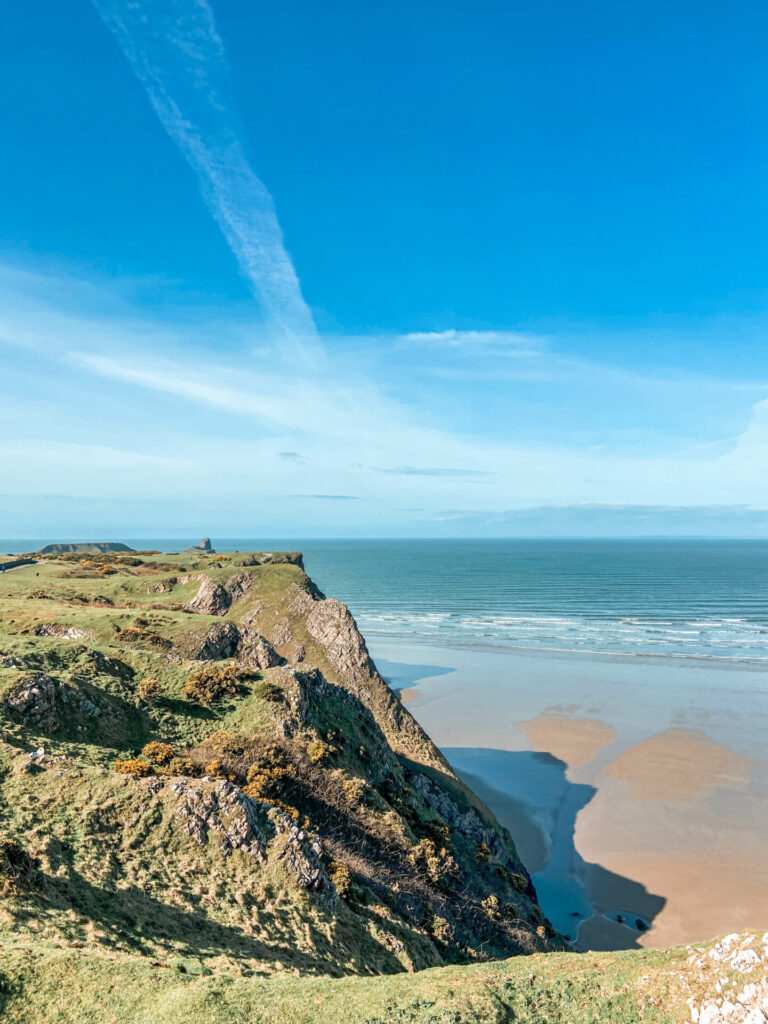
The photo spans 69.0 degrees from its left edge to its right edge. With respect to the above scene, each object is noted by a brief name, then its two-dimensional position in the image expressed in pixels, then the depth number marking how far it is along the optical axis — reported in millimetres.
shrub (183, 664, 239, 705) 27141
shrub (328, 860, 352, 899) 18047
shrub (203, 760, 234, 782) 21855
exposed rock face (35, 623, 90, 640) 37500
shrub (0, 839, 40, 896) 14258
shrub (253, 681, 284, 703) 27203
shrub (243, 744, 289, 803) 21250
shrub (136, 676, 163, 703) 26178
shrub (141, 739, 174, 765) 22219
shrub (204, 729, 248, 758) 23656
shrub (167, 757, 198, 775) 20948
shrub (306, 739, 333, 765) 24547
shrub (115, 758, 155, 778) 19938
